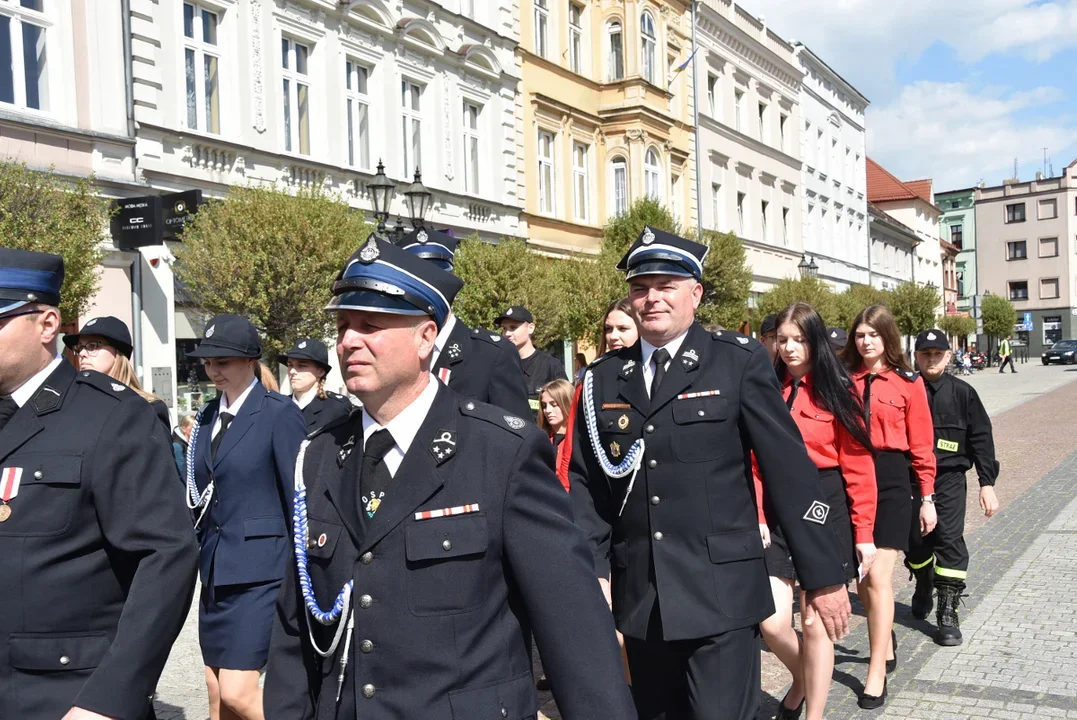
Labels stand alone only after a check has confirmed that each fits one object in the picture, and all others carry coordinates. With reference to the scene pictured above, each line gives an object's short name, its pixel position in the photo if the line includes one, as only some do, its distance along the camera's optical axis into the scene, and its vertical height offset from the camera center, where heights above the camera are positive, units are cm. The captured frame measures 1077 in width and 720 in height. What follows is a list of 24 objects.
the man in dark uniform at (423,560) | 242 -51
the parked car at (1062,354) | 6269 -189
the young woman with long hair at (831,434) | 547 -54
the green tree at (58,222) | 1012 +126
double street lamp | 1376 +187
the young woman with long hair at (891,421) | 627 -56
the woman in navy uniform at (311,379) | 749 -26
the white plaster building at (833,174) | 4703 +730
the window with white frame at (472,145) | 2414 +439
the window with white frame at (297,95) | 1880 +441
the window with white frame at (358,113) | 2044 +440
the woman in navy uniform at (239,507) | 463 -72
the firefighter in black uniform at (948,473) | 704 -102
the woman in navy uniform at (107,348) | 646 +1
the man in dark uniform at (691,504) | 383 -64
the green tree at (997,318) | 7794 +40
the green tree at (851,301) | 3709 +98
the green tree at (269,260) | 1332 +106
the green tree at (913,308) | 4941 +86
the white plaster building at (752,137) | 3644 +716
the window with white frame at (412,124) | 2208 +449
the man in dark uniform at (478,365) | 530 -13
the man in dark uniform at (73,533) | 280 -49
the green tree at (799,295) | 3338 +109
